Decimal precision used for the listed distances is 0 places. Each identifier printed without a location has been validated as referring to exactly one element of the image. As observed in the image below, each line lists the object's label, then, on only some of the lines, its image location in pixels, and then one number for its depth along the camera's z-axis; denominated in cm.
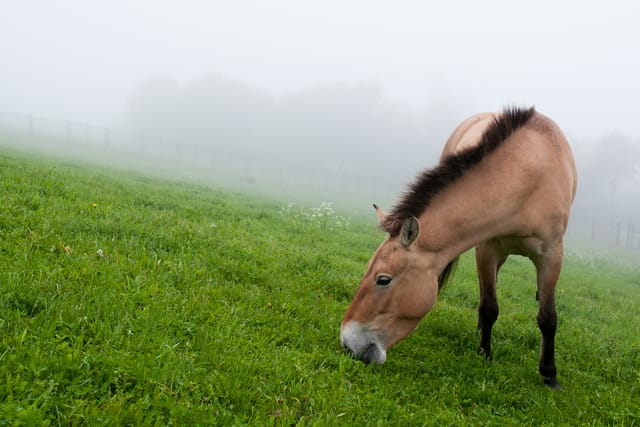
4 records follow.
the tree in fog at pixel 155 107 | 9981
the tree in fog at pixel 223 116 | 10038
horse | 362
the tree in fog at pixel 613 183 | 7700
